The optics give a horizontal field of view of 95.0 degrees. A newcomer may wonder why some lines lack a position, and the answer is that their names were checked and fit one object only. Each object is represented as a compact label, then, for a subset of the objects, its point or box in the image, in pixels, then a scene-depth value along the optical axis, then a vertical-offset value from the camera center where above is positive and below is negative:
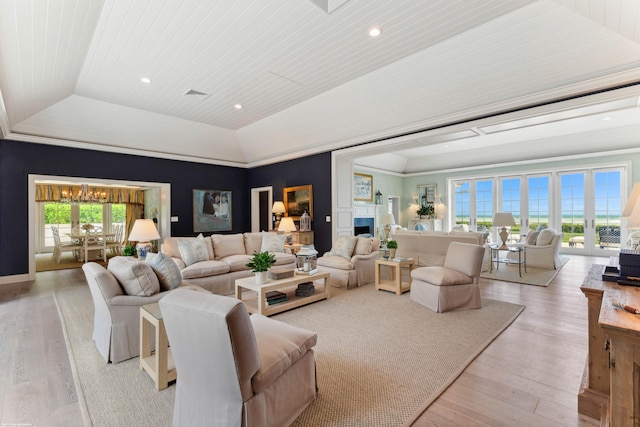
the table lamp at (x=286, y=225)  6.50 -0.27
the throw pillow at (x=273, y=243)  5.61 -0.57
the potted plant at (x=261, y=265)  3.69 -0.66
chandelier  8.37 +0.51
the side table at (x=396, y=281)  4.53 -1.07
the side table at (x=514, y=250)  6.14 -0.97
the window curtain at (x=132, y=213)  10.31 +0.02
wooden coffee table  3.62 -1.14
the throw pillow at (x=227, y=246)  5.34 -0.60
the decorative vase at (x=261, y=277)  3.72 -0.82
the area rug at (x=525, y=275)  5.32 -1.24
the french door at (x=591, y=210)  7.93 +0.07
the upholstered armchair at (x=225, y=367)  1.45 -0.84
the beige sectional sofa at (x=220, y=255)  4.49 -0.75
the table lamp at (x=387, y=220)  8.88 -0.22
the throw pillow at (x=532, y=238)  7.03 -0.61
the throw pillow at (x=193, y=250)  4.70 -0.61
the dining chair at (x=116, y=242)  8.48 -0.84
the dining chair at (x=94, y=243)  7.85 -0.84
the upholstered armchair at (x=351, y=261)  4.99 -0.86
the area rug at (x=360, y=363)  1.92 -1.29
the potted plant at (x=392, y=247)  4.88 -0.57
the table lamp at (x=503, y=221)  6.29 -0.18
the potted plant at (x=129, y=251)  3.91 -0.51
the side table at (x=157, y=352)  2.14 -1.08
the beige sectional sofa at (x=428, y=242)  6.03 -0.67
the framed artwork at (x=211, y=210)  7.91 +0.09
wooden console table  1.18 -0.68
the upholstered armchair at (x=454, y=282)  3.75 -0.92
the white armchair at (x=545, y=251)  6.44 -0.86
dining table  7.88 -0.77
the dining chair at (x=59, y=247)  7.69 -0.88
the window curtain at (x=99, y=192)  8.38 +0.65
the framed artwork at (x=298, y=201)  7.31 +0.32
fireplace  9.74 -0.44
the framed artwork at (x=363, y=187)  9.71 +0.87
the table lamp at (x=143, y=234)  4.22 -0.30
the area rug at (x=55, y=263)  7.21 -1.32
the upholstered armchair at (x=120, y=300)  2.56 -0.77
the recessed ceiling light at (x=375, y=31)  3.35 +2.10
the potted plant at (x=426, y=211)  11.02 +0.07
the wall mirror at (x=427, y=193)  11.13 +0.75
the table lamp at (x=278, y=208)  7.68 +0.13
